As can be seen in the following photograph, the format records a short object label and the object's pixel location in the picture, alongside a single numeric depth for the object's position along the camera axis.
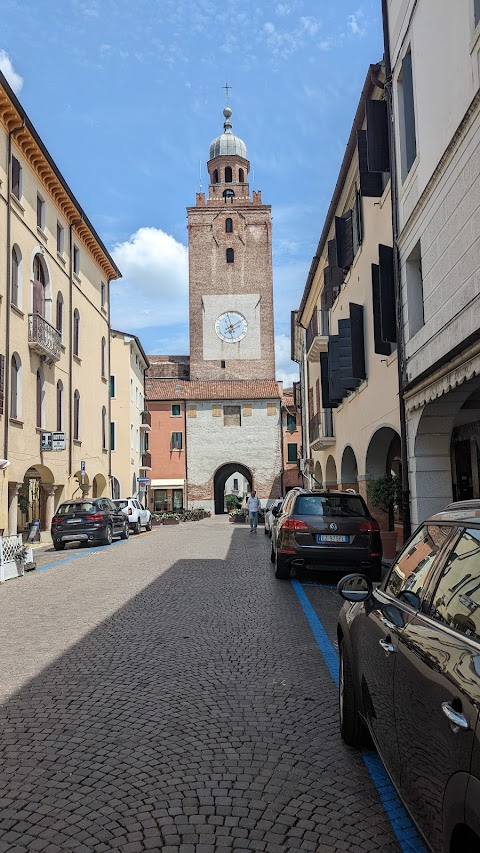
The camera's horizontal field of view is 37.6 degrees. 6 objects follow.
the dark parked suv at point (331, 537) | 11.12
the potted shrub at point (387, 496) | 14.54
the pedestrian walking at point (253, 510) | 29.12
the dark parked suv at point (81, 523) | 20.98
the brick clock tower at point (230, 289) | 57.53
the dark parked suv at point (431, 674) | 2.03
